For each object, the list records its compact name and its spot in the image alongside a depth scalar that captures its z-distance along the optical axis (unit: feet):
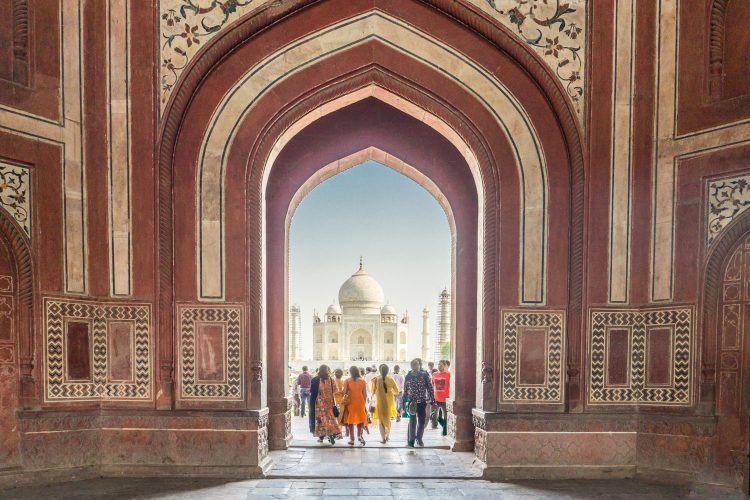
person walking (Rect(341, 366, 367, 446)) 24.50
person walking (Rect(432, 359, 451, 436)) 26.55
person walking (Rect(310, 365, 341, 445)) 24.57
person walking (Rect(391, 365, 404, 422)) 36.50
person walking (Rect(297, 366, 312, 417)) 34.86
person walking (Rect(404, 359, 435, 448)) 23.67
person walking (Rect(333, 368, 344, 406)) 25.22
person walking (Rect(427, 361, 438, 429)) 26.32
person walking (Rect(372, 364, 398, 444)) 25.02
